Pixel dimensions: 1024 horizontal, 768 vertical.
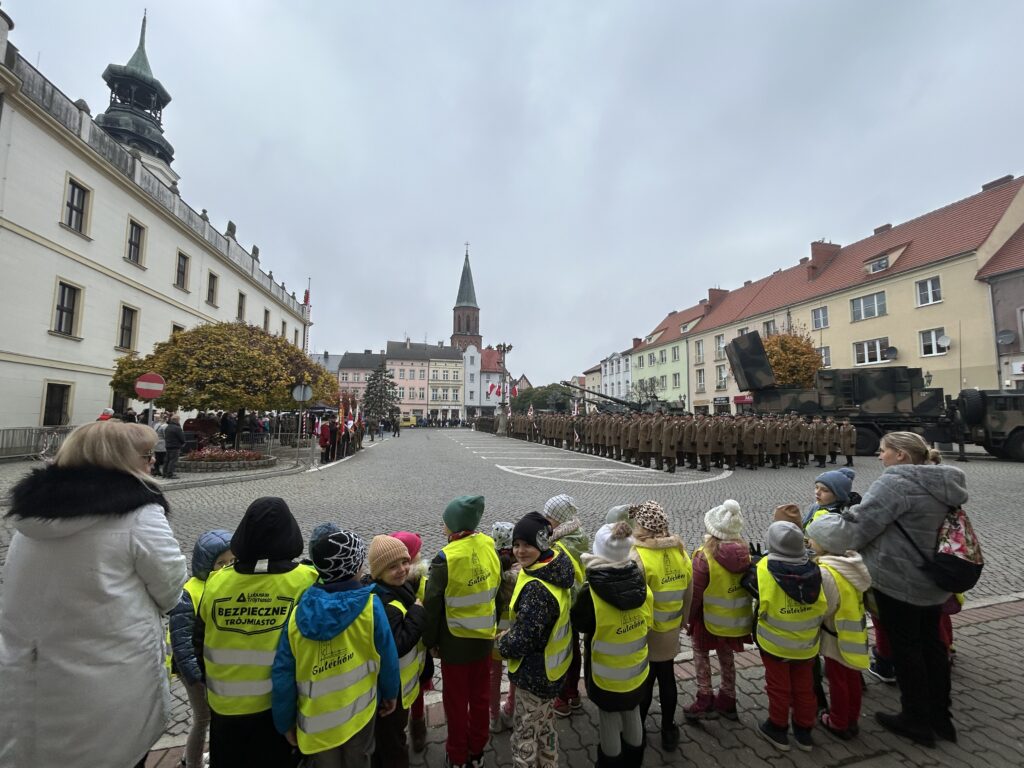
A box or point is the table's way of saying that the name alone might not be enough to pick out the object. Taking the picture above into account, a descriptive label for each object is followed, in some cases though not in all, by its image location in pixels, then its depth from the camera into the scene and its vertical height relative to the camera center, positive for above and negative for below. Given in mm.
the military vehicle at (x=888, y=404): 15781 +652
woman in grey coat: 2590 -848
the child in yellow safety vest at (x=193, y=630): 2170 -1014
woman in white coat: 1613 -711
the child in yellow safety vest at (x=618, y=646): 2252 -1126
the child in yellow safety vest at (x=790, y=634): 2504 -1168
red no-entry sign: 11562 +699
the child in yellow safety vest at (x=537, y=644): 2197 -1068
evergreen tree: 62375 +2567
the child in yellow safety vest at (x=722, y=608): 2771 -1131
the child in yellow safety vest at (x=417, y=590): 2510 -973
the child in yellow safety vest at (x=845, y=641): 2564 -1216
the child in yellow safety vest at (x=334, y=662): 1827 -988
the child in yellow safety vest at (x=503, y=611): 2781 -1137
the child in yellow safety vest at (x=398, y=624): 2148 -954
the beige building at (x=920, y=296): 24438 +8038
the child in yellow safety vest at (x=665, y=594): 2557 -980
